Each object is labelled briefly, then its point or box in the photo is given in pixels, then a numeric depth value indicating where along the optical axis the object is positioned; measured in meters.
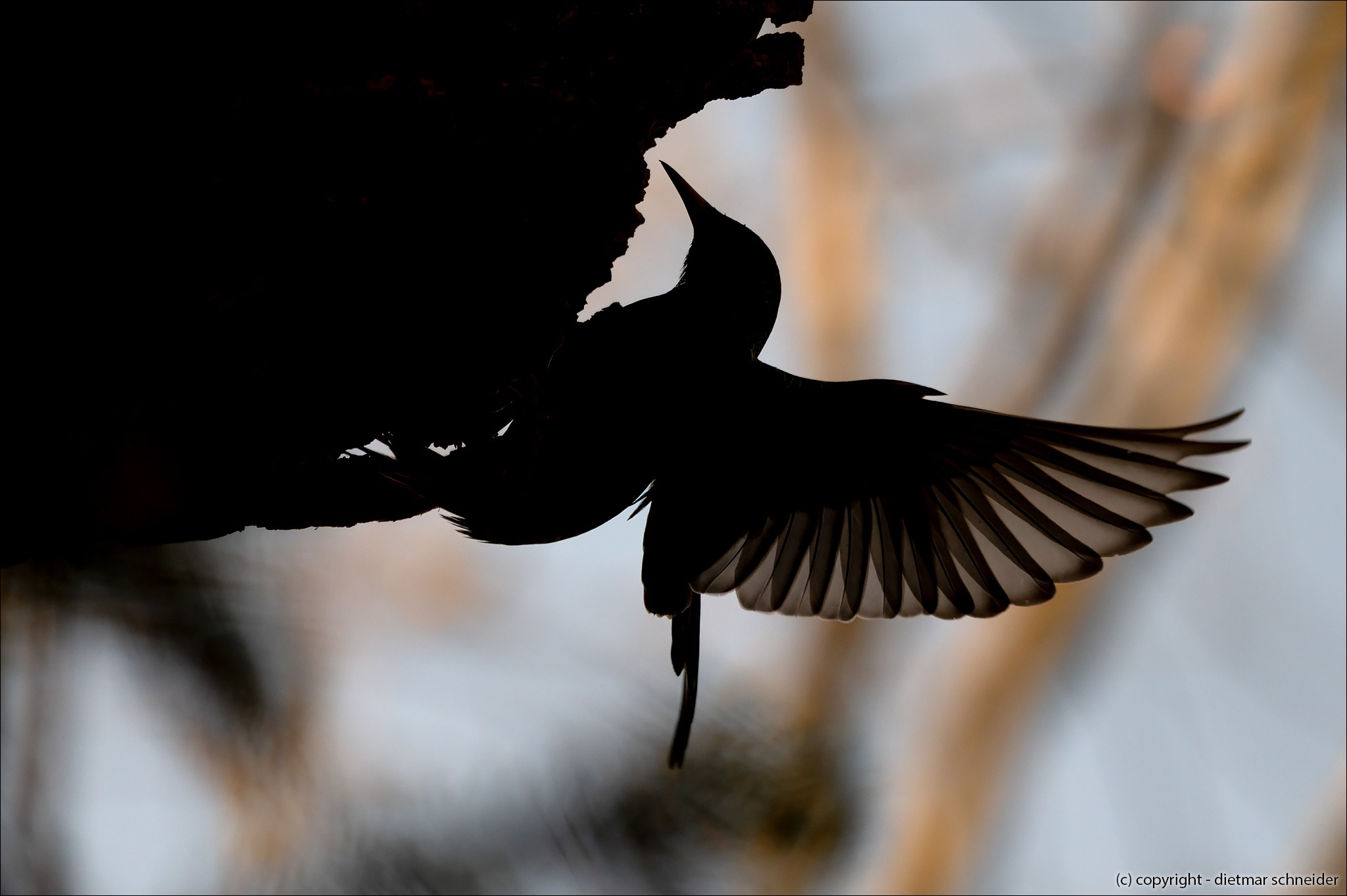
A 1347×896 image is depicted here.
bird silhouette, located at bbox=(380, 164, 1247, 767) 6.89
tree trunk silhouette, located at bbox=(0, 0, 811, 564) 6.49
